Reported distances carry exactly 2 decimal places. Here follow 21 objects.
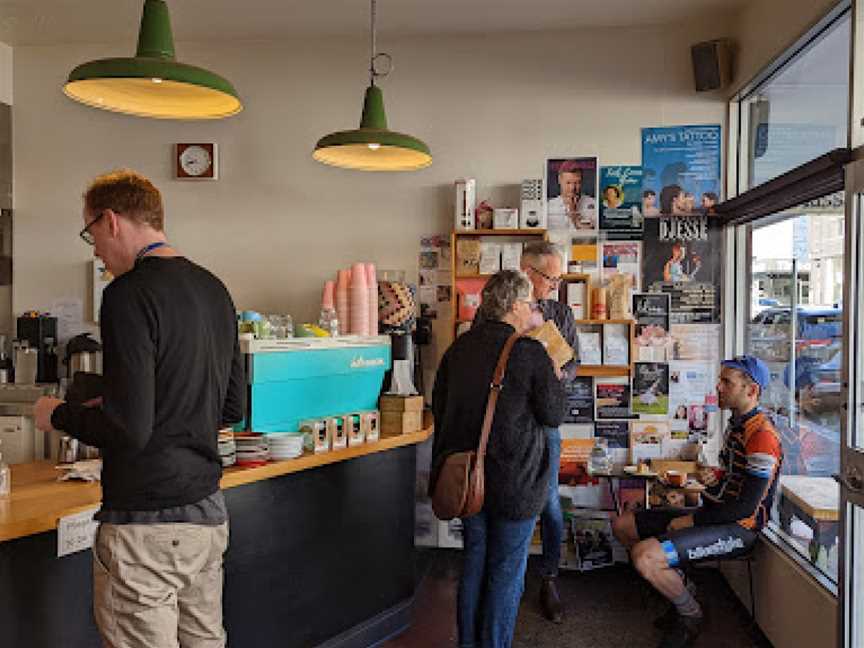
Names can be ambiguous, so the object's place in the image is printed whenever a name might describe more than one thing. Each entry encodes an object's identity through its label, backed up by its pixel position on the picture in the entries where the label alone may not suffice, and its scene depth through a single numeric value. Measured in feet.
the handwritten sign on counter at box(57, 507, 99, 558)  8.30
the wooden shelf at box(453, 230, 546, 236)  17.06
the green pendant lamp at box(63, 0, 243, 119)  9.11
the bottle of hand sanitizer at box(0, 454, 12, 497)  8.75
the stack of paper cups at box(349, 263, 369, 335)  14.79
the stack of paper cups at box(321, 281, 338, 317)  15.03
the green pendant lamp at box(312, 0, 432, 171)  12.25
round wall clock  18.42
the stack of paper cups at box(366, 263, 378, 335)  15.05
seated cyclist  11.84
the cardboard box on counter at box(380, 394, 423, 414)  13.50
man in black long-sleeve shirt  6.77
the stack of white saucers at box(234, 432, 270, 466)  10.69
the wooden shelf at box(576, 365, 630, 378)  17.02
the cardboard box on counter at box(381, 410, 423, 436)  13.47
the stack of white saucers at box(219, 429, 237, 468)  10.41
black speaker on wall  16.25
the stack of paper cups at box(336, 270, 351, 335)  14.92
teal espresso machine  11.38
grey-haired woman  10.28
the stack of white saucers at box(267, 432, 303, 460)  11.05
